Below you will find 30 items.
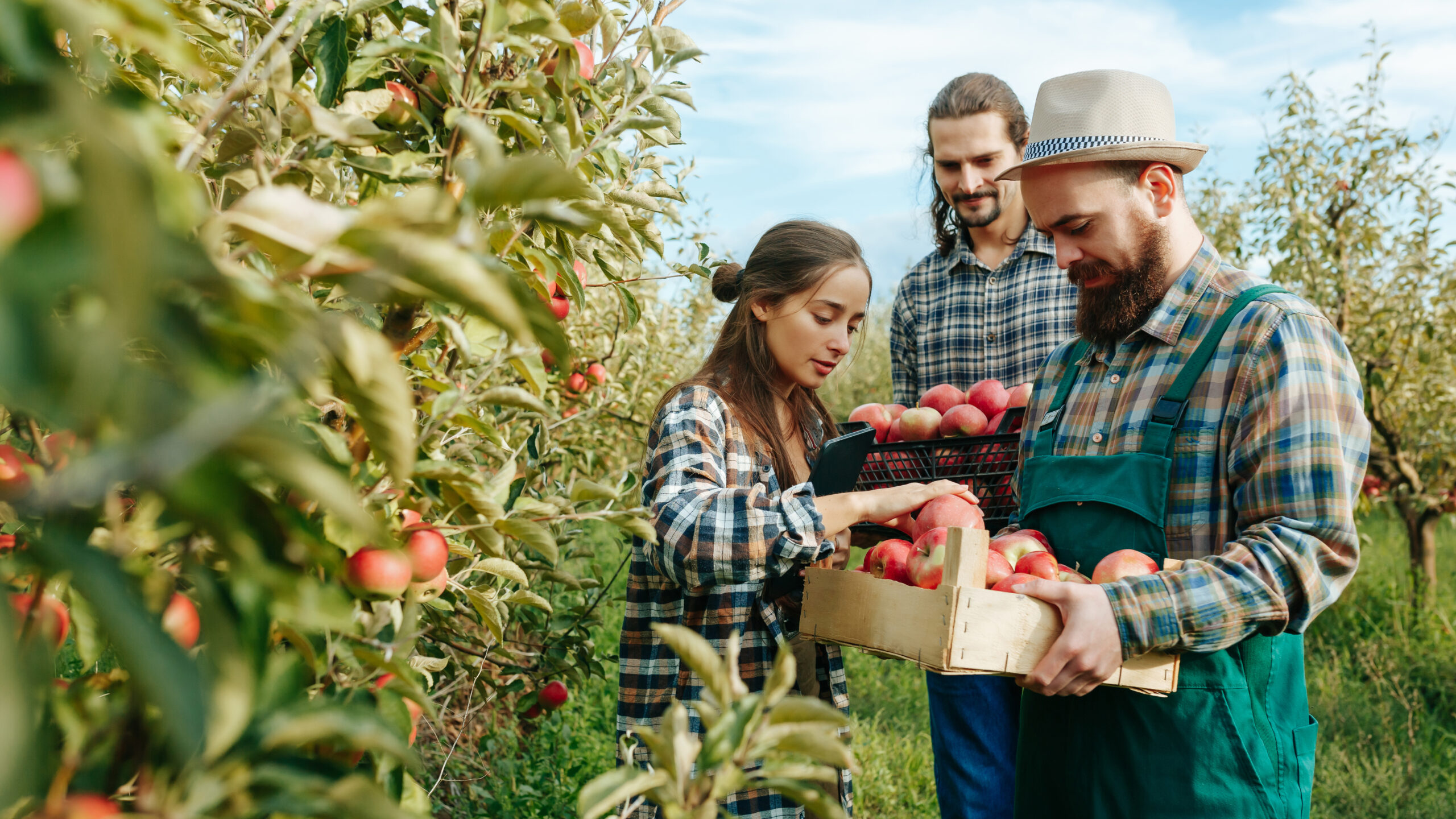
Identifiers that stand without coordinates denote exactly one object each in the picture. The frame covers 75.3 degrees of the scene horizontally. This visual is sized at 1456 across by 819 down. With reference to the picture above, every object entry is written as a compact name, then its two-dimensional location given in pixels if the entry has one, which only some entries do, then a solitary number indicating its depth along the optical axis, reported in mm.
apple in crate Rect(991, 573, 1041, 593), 1482
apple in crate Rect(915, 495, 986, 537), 1855
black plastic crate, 2168
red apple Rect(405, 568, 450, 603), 909
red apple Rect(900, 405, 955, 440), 2338
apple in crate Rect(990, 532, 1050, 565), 1681
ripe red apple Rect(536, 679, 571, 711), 2496
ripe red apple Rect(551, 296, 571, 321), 1583
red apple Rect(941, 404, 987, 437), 2279
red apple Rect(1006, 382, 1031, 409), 2357
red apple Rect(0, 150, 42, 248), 356
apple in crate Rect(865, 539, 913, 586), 1814
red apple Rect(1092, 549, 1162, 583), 1516
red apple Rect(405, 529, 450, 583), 897
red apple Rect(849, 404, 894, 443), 2459
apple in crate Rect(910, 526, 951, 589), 1642
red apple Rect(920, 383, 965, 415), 2498
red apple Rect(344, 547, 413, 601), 789
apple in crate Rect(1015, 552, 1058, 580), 1573
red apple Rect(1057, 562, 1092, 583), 1583
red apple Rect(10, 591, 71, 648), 612
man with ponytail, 2844
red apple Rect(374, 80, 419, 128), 1083
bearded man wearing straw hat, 1412
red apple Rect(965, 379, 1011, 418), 2395
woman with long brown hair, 1827
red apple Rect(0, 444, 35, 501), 763
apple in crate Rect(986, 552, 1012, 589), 1555
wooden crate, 1368
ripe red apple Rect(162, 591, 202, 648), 700
